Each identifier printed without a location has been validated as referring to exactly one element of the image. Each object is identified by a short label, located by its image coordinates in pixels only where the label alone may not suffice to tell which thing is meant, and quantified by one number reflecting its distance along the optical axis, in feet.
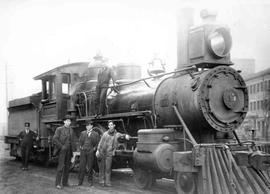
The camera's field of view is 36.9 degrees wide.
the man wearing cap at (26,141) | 44.37
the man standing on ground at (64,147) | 30.22
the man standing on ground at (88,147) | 31.48
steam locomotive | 22.22
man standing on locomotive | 33.96
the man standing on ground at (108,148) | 30.94
